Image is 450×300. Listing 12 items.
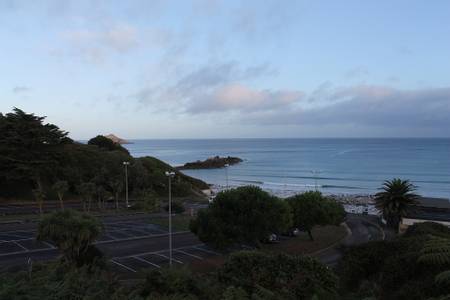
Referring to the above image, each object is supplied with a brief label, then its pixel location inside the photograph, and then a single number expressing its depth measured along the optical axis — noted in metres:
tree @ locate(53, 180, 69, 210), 52.53
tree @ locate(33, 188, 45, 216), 51.24
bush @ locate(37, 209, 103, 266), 24.89
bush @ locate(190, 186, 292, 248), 34.62
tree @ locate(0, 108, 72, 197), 65.50
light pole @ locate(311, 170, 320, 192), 143.15
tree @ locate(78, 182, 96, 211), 54.41
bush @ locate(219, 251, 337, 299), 16.19
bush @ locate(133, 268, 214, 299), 13.66
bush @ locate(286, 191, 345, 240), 45.00
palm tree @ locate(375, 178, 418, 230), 47.72
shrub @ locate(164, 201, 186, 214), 60.84
